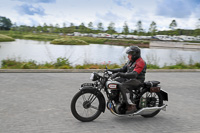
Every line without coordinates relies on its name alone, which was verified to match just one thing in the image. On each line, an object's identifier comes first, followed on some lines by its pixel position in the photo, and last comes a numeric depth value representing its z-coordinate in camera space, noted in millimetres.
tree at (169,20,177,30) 98844
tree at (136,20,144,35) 103062
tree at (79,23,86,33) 100000
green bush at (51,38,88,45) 44672
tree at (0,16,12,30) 118238
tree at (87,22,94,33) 108638
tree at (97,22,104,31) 115438
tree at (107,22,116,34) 107775
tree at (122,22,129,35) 103912
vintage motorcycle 4418
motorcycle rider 4457
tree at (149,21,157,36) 99625
